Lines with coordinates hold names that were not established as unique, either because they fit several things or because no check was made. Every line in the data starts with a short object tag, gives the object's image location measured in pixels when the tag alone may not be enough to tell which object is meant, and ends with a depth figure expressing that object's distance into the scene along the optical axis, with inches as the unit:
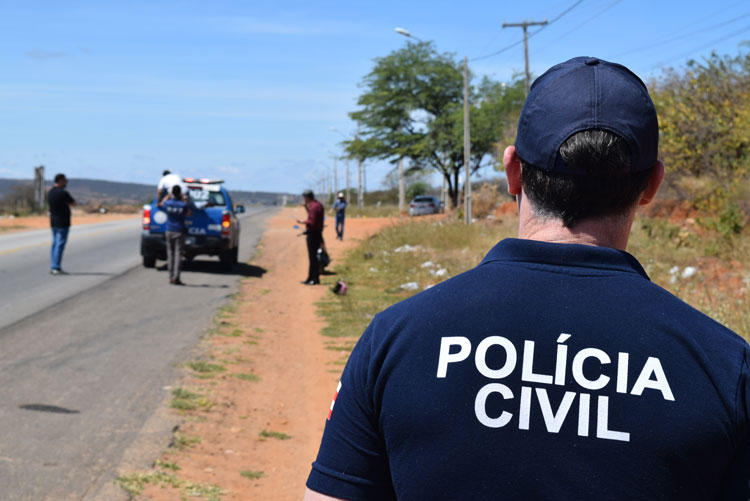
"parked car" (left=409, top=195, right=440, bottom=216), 2074.3
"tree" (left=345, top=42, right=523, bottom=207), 2198.6
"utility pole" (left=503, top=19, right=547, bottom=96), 1409.9
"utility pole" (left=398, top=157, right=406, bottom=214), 2294.5
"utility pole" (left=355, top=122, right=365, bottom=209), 2820.6
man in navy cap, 55.1
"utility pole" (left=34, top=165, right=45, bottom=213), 2196.6
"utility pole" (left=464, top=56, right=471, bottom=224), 1096.8
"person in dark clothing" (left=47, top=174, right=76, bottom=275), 661.3
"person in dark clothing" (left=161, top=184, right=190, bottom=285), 623.8
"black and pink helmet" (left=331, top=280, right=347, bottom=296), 606.9
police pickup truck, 699.4
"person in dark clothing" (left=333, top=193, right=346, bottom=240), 1157.9
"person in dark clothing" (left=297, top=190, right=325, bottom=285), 658.2
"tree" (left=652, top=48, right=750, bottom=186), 769.6
